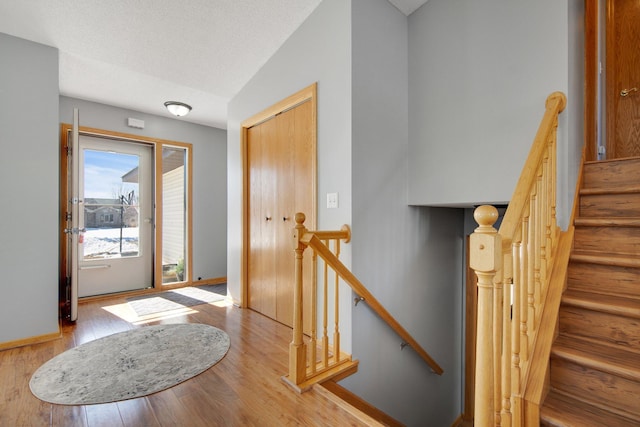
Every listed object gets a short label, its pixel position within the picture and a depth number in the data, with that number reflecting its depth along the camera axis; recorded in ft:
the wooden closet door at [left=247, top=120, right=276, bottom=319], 9.87
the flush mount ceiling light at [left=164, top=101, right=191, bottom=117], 12.29
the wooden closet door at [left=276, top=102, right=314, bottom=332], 8.45
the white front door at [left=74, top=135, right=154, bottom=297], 12.45
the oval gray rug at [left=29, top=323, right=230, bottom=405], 5.85
